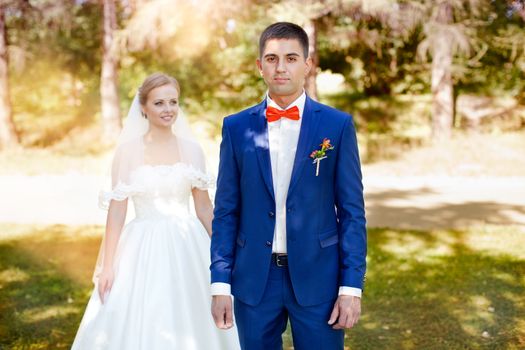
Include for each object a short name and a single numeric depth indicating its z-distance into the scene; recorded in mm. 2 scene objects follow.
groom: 2717
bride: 4062
